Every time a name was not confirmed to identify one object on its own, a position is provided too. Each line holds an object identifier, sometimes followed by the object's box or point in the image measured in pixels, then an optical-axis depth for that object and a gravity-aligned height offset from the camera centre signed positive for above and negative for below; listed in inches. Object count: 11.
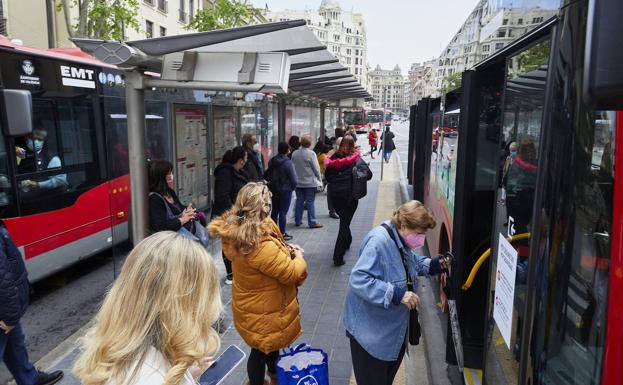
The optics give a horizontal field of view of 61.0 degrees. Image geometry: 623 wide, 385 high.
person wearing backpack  264.2 -32.4
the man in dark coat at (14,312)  130.9 -50.6
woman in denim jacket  117.5 -40.3
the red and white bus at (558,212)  57.7 -12.7
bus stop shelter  165.3 +15.5
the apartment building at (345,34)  4756.4 +766.7
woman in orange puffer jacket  129.0 -38.9
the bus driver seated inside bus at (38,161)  226.7 -22.0
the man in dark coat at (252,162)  289.9 -26.6
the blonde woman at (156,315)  60.5 -24.5
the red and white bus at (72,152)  222.8 -20.6
